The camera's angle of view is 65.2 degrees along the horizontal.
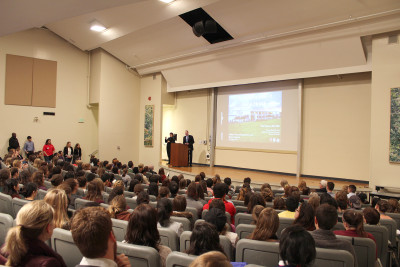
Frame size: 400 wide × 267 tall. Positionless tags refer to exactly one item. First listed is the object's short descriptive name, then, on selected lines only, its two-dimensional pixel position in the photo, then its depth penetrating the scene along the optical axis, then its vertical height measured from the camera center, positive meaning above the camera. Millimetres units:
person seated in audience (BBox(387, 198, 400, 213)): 4254 -878
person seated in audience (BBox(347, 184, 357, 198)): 5465 -860
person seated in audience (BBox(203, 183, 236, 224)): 3715 -754
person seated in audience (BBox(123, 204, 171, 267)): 2111 -643
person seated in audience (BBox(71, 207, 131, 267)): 1459 -481
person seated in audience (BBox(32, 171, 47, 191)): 4445 -655
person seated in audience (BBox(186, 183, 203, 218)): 4039 -802
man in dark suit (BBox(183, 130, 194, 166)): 12141 -208
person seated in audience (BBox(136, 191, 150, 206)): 3416 -685
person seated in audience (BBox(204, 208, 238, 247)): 2473 -649
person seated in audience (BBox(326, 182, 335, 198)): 5742 -843
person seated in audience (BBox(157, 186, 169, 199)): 4045 -716
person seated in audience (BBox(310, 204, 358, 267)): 2279 -703
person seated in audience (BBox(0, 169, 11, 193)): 4192 -610
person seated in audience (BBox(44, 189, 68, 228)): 2500 -579
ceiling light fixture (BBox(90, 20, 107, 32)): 9961 +3490
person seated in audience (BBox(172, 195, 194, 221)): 3382 -750
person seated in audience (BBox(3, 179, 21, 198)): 3869 -697
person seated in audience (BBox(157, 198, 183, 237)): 2801 -739
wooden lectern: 11477 -659
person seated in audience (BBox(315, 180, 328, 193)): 6117 -878
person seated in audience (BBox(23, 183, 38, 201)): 3602 -679
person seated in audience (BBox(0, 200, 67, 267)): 1499 -530
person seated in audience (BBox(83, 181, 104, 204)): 3834 -703
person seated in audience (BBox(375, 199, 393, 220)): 4070 -845
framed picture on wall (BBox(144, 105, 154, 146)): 13422 +496
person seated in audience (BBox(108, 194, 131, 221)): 2944 -708
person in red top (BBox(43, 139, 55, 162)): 11358 -669
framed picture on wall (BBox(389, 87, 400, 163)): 7352 +384
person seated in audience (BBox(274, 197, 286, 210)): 3936 -807
